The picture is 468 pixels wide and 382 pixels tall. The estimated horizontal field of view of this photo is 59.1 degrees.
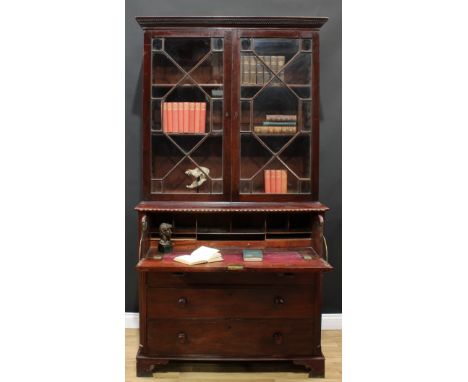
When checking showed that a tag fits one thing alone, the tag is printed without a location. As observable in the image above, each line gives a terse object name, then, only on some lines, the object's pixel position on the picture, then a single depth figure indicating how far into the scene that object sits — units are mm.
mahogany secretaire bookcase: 2514
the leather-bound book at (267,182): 2744
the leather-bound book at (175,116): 2715
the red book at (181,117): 2719
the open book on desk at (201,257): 2410
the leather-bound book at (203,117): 2723
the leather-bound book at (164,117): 2707
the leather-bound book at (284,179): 2758
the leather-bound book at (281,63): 2680
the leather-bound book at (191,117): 2723
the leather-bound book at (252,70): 2674
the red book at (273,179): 2756
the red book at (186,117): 2723
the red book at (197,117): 2721
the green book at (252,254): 2477
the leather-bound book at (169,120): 2711
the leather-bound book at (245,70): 2670
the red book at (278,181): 2754
